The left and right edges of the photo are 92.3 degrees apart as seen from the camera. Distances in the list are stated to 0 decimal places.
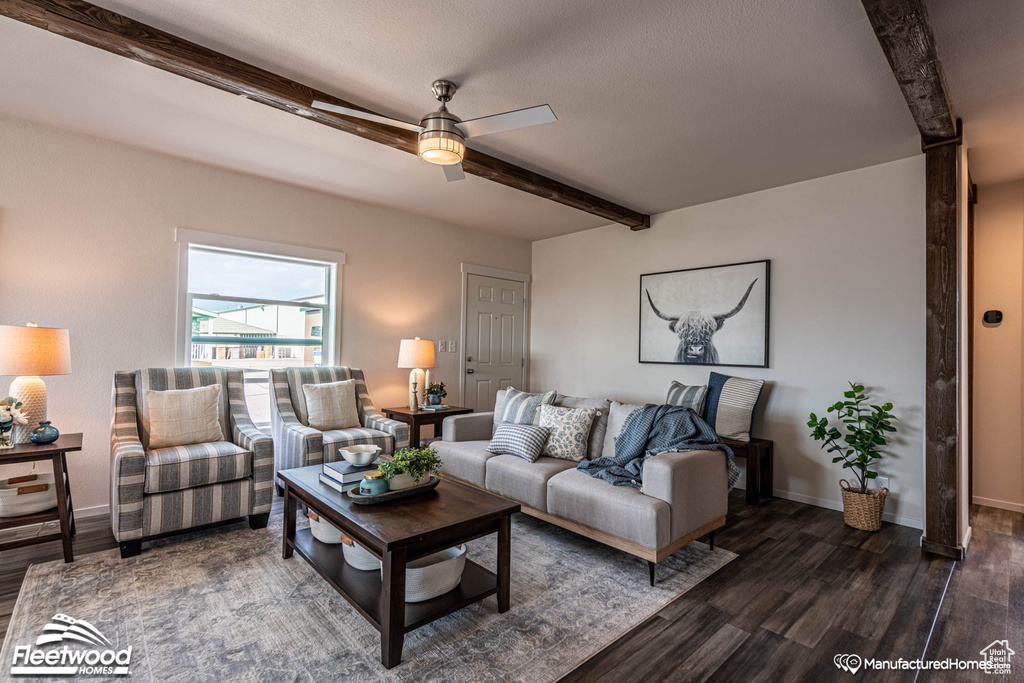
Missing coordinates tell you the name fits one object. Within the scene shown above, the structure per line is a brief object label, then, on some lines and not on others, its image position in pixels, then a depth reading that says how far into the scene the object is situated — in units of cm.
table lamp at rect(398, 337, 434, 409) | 464
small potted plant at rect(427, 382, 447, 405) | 477
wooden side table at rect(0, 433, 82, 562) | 251
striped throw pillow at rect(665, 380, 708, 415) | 406
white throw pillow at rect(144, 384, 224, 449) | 315
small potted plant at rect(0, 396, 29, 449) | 258
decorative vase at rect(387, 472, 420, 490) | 235
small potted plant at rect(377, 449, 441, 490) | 234
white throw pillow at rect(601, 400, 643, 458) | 326
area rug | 184
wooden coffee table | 184
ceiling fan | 225
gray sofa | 249
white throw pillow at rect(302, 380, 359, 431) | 392
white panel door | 567
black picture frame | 412
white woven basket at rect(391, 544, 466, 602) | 202
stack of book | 243
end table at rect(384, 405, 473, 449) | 438
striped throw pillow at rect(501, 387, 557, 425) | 367
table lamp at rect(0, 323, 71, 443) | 260
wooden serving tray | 223
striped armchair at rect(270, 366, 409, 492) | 350
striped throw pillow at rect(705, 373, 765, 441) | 391
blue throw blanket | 284
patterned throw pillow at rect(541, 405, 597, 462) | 331
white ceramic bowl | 262
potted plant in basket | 330
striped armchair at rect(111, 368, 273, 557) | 271
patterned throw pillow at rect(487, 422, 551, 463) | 331
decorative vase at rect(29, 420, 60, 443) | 269
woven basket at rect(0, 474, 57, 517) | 255
